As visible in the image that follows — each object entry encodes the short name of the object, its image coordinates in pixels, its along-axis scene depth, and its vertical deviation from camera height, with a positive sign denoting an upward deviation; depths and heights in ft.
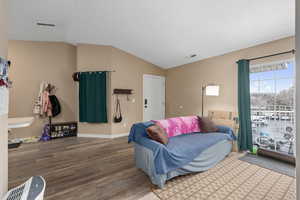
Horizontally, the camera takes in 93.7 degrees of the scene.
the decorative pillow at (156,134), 7.30 -1.79
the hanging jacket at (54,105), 13.96 -0.44
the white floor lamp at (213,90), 11.65 +0.89
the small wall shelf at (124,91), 14.15 +0.98
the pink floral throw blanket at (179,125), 9.15 -1.70
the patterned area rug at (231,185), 5.87 -3.92
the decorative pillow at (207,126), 10.20 -1.85
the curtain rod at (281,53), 8.76 +3.16
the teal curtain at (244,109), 10.64 -0.62
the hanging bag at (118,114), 14.27 -1.40
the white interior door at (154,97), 16.99 +0.46
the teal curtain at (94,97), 14.01 +0.36
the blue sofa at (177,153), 6.38 -2.68
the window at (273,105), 9.34 -0.30
